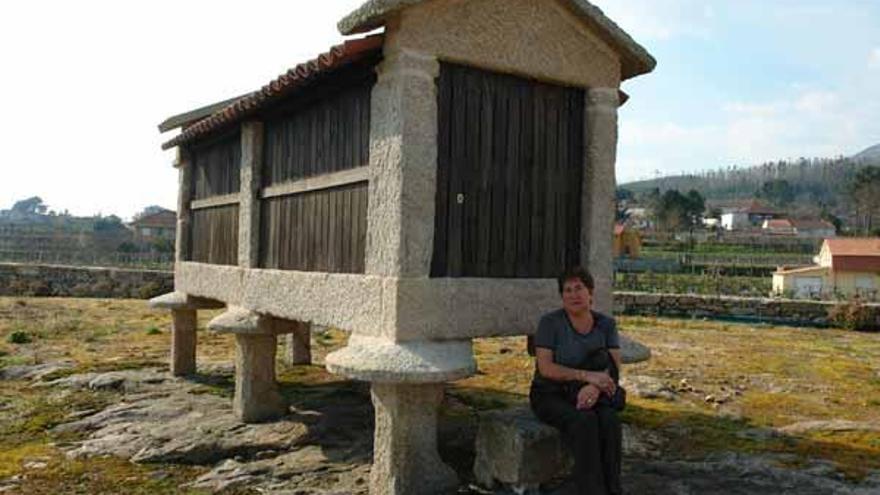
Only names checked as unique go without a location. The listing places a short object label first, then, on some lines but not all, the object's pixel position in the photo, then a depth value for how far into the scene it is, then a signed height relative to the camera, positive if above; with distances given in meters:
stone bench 4.35 -1.16
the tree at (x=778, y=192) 131.62 +15.34
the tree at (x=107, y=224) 86.81 +4.29
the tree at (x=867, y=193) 63.44 +7.51
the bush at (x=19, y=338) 11.74 -1.39
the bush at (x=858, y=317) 16.66 -1.00
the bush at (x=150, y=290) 22.77 -1.04
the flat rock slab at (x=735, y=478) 4.82 -1.48
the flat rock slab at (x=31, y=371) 9.10 -1.53
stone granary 4.47 +0.58
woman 4.06 -0.71
